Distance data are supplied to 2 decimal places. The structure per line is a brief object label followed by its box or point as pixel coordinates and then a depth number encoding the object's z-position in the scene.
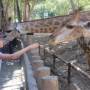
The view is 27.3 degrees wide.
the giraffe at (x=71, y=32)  2.43
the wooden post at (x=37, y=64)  3.22
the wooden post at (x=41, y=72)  2.69
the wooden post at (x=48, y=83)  2.23
